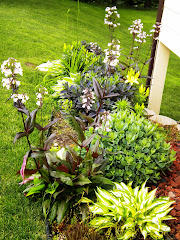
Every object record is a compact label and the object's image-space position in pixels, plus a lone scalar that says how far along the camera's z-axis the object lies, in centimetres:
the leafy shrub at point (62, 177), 225
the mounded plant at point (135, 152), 264
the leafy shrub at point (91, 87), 373
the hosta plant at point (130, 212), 209
